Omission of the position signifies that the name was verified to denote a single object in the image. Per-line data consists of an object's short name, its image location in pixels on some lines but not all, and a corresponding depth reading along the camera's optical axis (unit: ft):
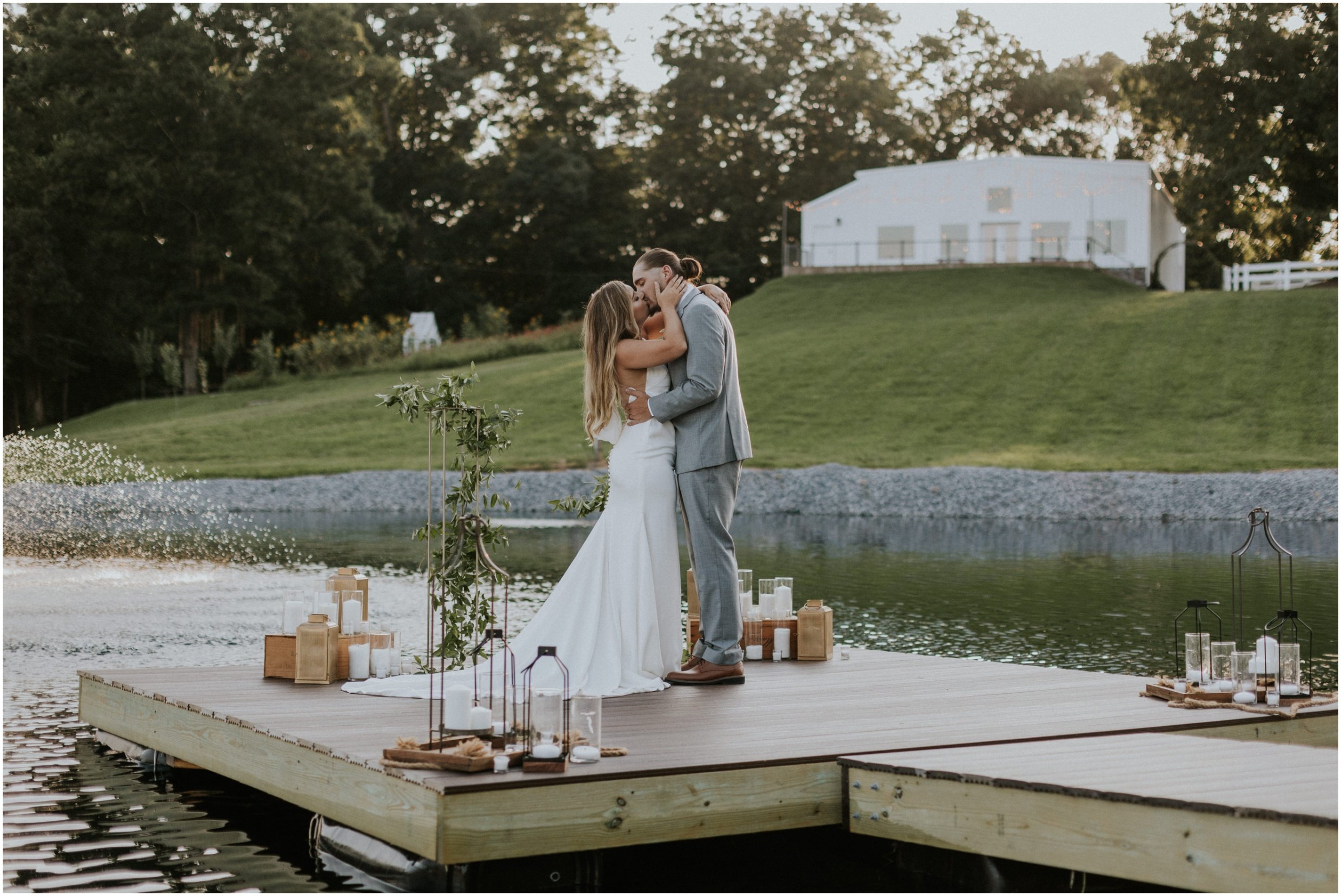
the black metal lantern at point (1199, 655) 23.21
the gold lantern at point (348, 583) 26.78
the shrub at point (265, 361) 153.81
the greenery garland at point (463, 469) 24.50
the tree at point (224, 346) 157.48
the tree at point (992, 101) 201.77
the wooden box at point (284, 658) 24.76
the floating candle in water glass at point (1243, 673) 22.48
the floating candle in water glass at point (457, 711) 18.24
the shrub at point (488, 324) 162.91
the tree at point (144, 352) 157.79
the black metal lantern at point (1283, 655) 22.65
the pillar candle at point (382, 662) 24.72
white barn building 149.18
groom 23.36
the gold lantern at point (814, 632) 28.02
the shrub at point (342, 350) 154.51
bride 23.04
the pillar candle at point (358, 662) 24.50
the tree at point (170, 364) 144.75
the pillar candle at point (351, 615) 25.61
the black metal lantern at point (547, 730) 16.78
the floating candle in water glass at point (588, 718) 17.74
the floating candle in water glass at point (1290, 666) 22.81
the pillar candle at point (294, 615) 25.35
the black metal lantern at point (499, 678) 18.07
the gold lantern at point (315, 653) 24.23
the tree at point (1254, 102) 146.20
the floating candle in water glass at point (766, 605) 28.35
